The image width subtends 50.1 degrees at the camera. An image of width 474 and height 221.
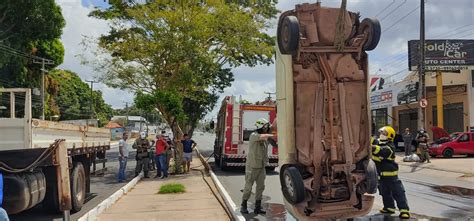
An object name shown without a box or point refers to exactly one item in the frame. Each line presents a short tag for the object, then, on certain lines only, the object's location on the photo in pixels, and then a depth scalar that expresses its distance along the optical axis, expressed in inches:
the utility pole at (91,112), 2946.9
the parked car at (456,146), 1039.0
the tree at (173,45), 778.8
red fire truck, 754.2
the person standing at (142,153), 687.1
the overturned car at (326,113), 259.0
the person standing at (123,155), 652.1
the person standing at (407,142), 995.9
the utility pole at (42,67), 1488.9
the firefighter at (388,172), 337.7
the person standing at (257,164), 366.6
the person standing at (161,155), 682.2
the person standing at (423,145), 885.2
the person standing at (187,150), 745.6
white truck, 291.3
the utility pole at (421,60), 952.9
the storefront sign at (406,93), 1362.9
